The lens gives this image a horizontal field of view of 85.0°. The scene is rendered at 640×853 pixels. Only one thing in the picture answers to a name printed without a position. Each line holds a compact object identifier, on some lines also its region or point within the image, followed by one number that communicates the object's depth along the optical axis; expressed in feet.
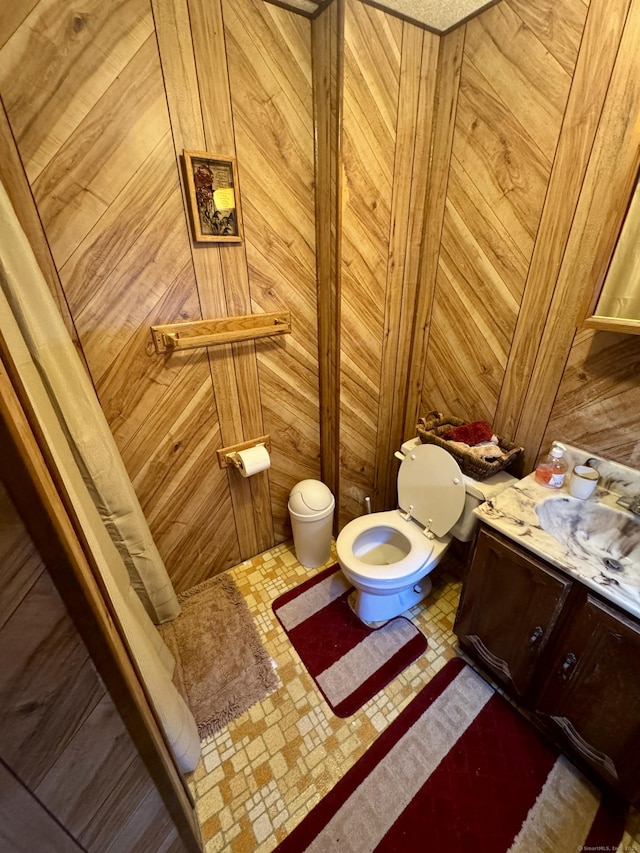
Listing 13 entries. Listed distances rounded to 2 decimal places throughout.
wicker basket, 4.86
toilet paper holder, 5.60
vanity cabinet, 3.27
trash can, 6.07
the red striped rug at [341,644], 4.85
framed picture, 4.15
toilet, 4.92
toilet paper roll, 5.46
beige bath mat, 4.68
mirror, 3.56
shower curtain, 2.88
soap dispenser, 4.50
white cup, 4.18
